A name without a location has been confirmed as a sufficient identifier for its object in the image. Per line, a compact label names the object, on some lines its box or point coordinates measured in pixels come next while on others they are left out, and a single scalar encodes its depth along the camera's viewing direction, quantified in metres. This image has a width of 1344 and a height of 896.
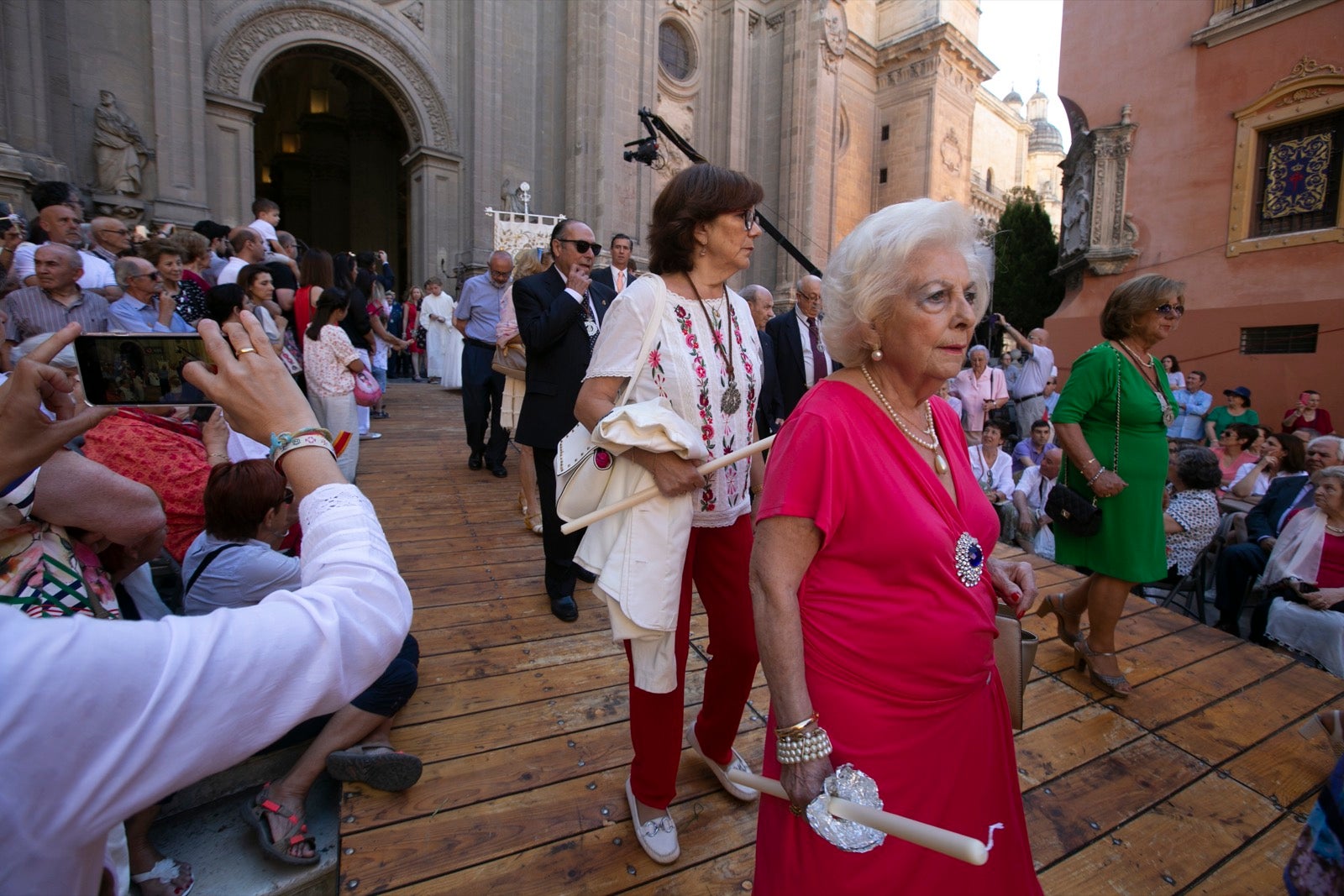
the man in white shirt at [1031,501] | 6.81
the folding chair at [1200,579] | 5.32
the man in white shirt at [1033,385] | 9.66
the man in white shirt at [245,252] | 6.44
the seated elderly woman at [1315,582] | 4.15
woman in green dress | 3.22
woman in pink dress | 1.44
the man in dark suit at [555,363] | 3.67
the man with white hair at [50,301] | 4.37
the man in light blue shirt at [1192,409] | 9.71
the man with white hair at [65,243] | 5.35
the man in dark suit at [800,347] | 5.22
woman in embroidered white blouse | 2.14
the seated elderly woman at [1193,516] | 5.34
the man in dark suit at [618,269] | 5.69
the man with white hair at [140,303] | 4.65
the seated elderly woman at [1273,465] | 6.40
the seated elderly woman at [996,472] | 6.99
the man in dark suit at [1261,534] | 5.01
